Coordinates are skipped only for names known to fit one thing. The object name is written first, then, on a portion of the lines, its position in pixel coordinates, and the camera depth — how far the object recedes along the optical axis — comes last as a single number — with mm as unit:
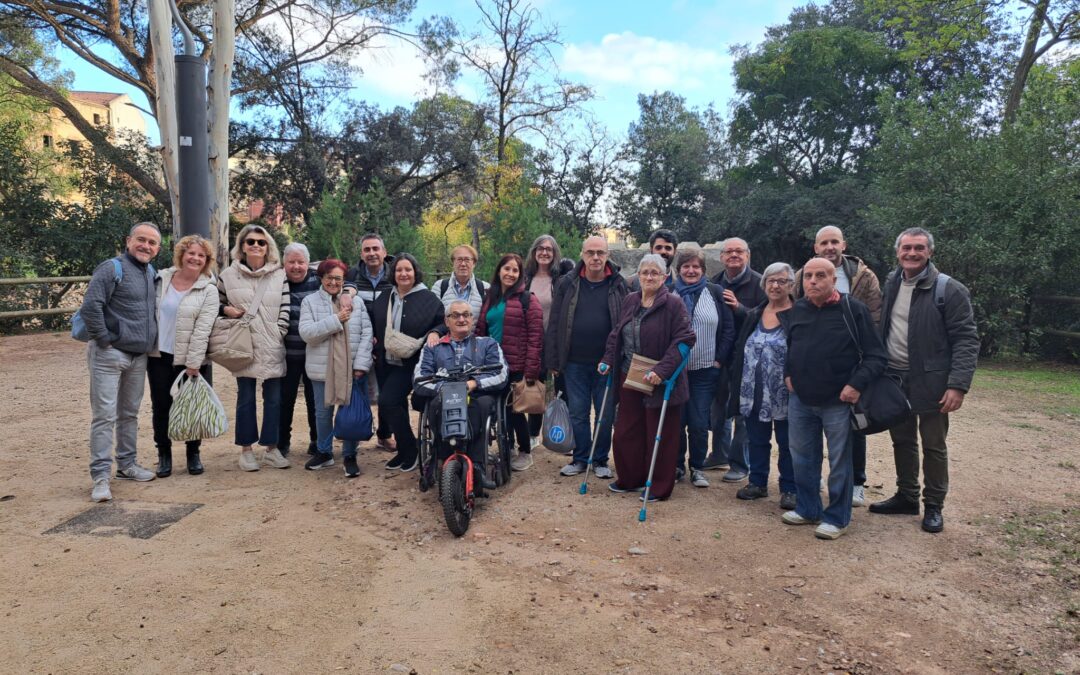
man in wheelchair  4555
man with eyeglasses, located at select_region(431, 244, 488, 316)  5465
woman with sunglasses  5199
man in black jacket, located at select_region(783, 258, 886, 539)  4039
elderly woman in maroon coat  4637
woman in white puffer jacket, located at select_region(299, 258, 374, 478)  5141
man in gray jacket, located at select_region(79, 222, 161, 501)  4562
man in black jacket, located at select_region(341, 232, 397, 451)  5438
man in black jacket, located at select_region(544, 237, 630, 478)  5051
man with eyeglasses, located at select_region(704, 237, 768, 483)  5137
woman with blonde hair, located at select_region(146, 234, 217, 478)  4941
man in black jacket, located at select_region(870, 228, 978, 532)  4059
